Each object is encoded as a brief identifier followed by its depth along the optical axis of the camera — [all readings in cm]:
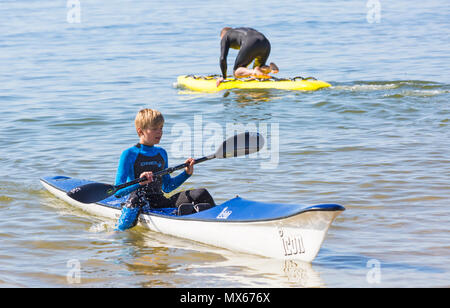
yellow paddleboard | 2464
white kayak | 894
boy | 1080
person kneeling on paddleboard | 2548
